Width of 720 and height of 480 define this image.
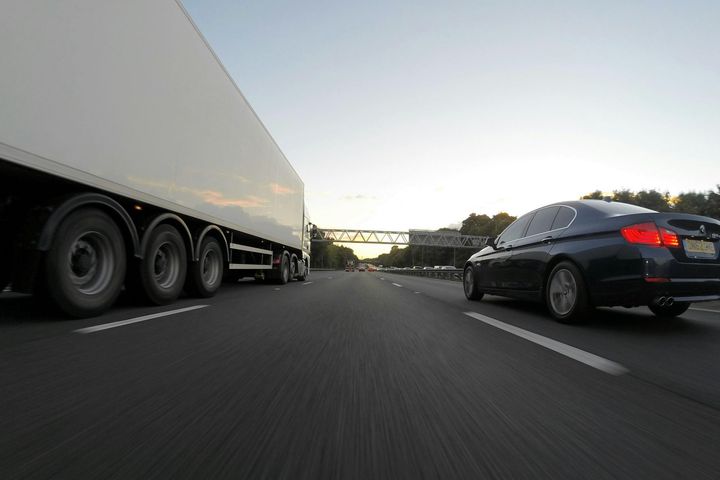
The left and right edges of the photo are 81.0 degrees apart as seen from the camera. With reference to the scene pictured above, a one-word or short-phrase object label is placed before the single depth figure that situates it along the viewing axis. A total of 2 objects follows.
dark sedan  4.81
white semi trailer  3.81
